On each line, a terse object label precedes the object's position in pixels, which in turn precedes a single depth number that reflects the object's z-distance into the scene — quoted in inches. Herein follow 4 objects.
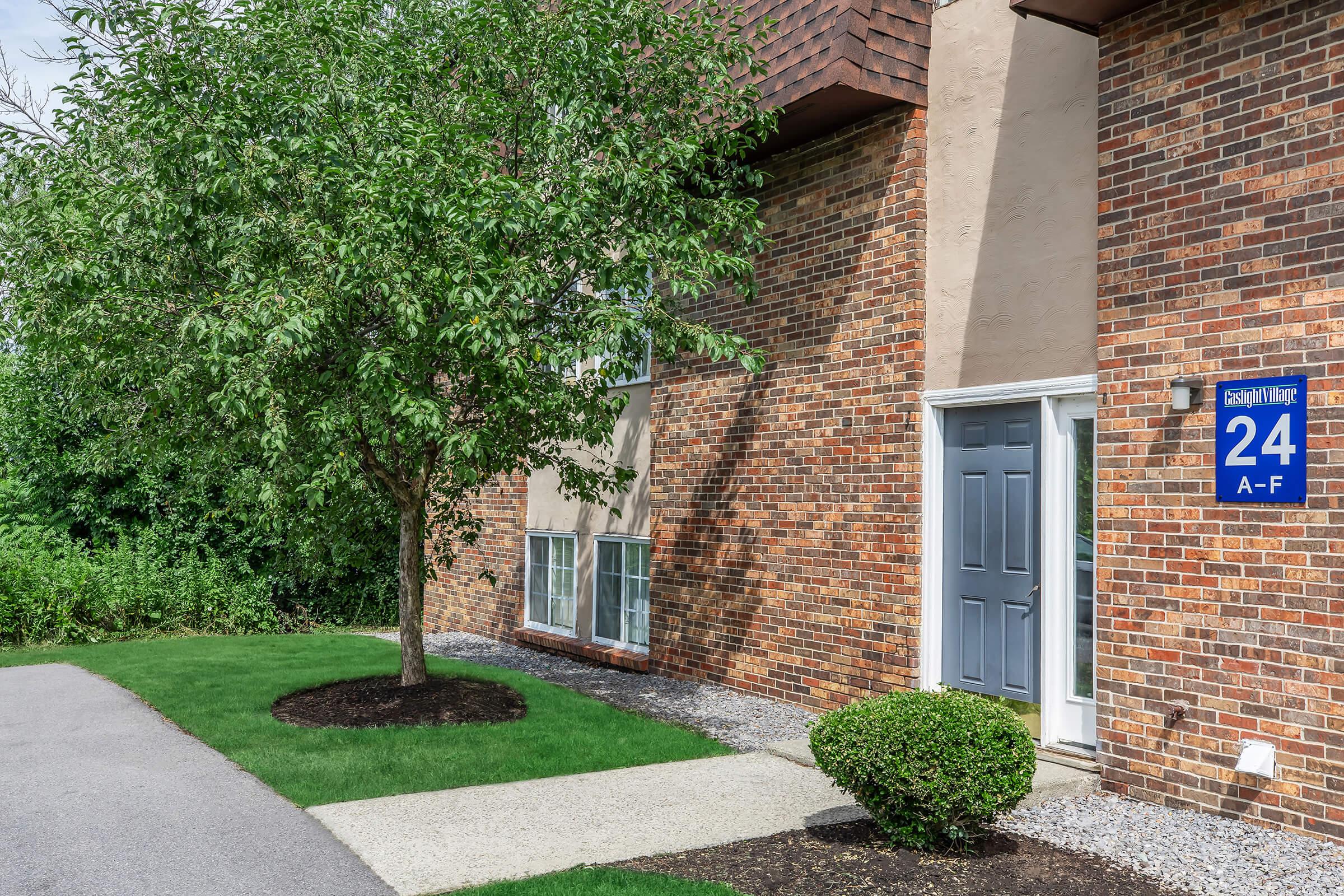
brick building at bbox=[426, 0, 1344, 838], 218.4
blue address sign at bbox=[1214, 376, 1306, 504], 215.2
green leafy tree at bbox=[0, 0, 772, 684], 257.3
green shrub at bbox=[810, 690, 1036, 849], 192.7
